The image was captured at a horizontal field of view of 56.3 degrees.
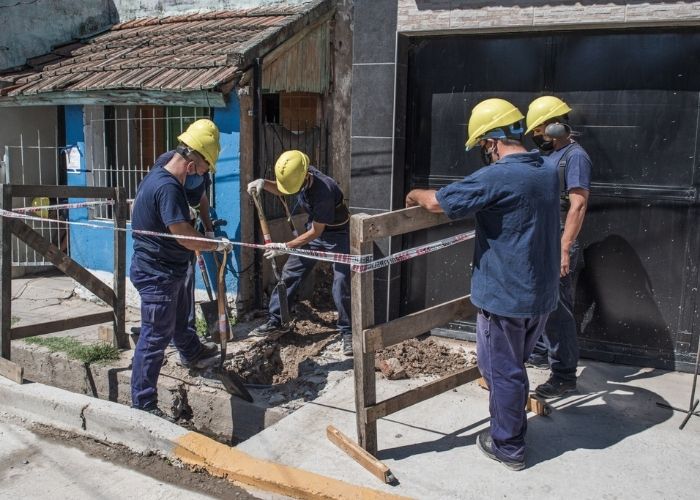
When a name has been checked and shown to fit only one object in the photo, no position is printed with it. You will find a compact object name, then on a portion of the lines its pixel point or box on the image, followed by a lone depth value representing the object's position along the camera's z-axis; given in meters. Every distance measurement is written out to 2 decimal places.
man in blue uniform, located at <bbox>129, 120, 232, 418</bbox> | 4.65
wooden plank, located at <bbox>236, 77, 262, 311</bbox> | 6.72
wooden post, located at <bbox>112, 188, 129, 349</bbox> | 5.82
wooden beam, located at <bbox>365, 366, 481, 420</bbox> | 3.63
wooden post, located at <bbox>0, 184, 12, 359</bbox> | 5.14
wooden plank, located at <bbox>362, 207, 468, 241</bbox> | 3.41
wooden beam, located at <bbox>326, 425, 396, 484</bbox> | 3.46
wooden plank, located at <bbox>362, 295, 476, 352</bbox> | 3.52
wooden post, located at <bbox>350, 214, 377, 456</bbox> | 3.44
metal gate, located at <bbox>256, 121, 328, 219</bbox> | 7.32
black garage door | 4.92
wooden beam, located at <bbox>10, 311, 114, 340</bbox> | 5.47
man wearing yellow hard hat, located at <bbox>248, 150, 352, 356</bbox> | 5.65
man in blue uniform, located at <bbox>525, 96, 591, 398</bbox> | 4.52
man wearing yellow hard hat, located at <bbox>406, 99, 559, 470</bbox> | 3.35
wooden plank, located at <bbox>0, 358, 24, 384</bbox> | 5.10
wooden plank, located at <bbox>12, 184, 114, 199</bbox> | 5.23
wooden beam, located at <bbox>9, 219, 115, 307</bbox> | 5.29
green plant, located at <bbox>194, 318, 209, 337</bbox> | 6.59
